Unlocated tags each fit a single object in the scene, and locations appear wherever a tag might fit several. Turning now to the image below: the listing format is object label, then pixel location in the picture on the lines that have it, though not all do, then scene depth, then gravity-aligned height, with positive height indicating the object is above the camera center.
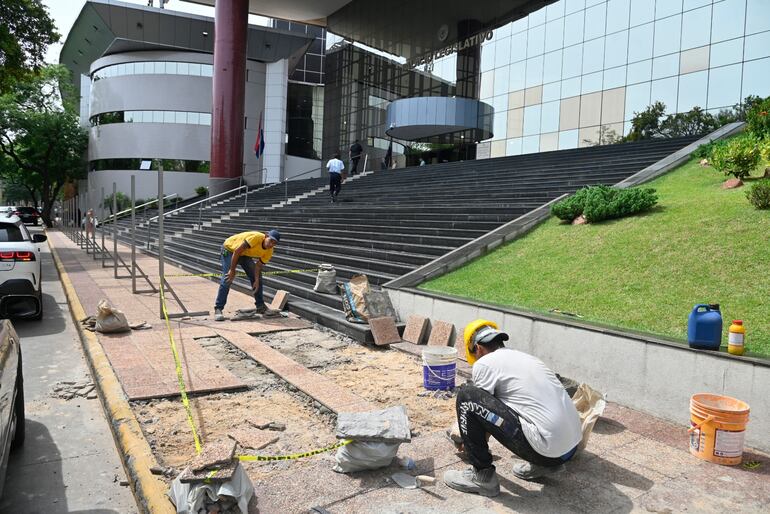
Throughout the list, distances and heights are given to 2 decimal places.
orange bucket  3.84 -1.38
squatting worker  3.32 -1.19
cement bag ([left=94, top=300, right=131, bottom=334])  7.54 -1.53
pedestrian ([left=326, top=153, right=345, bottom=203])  17.64 +1.61
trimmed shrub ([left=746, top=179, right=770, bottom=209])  7.09 +0.61
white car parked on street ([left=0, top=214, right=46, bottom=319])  8.03 -0.96
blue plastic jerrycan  4.37 -0.74
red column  30.69 +7.40
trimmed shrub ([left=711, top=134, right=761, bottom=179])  9.31 +1.45
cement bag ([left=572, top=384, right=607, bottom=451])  3.95 -1.36
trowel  3.51 -1.70
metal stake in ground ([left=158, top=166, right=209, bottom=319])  8.67 -0.94
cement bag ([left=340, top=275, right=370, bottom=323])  7.85 -1.14
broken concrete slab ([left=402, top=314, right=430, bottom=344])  7.33 -1.45
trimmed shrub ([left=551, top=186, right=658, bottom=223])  8.66 +0.51
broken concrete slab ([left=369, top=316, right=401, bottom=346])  7.33 -1.48
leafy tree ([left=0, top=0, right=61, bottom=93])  17.80 +6.06
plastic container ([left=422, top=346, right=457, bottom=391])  5.45 -1.45
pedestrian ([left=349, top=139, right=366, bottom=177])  24.08 +3.24
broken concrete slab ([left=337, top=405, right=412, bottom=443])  3.54 -1.37
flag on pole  30.58 +4.38
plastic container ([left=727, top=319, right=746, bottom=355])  4.24 -0.79
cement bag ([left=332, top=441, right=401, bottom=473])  3.58 -1.56
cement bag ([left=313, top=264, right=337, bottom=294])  9.62 -1.07
